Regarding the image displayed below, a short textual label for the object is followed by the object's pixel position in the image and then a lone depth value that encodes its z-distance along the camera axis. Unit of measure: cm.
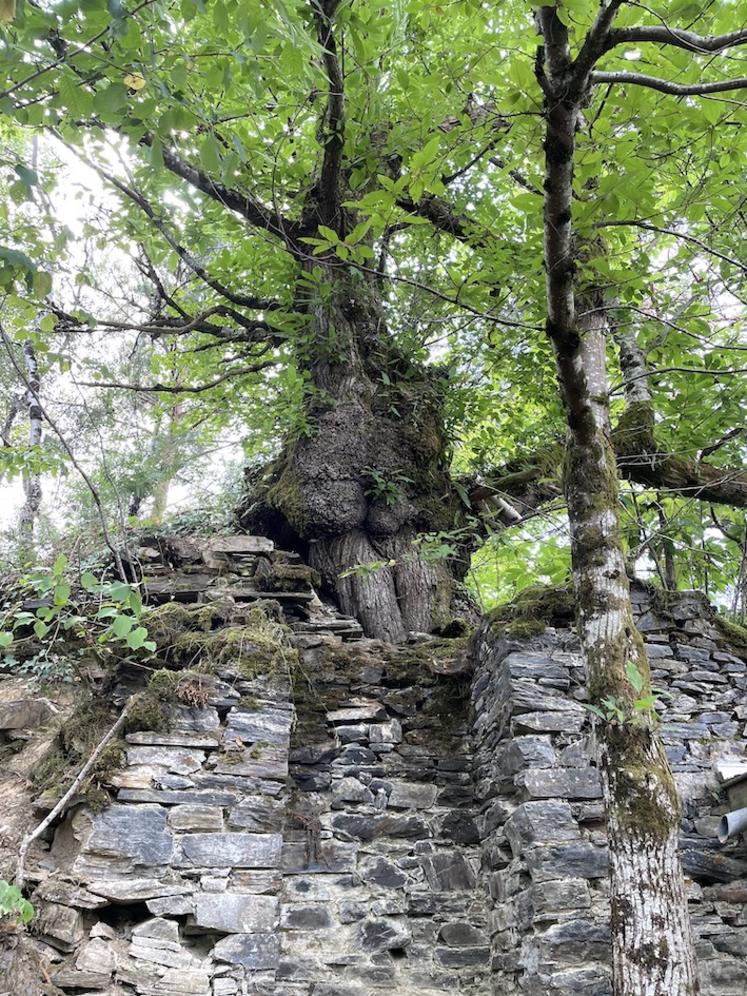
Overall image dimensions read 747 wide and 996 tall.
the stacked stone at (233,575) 436
